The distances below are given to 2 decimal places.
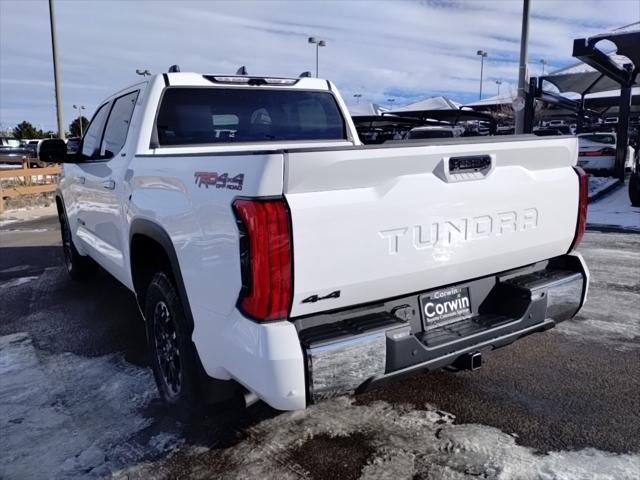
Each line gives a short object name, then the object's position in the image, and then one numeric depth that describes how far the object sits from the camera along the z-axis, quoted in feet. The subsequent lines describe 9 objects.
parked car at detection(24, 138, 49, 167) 82.49
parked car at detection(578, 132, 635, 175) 55.16
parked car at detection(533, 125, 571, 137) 90.01
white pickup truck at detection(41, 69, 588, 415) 7.43
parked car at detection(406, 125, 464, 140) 58.34
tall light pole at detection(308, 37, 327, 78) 132.98
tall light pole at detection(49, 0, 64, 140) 53.67
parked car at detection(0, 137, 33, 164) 98.78
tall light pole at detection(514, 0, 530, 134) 46.01
